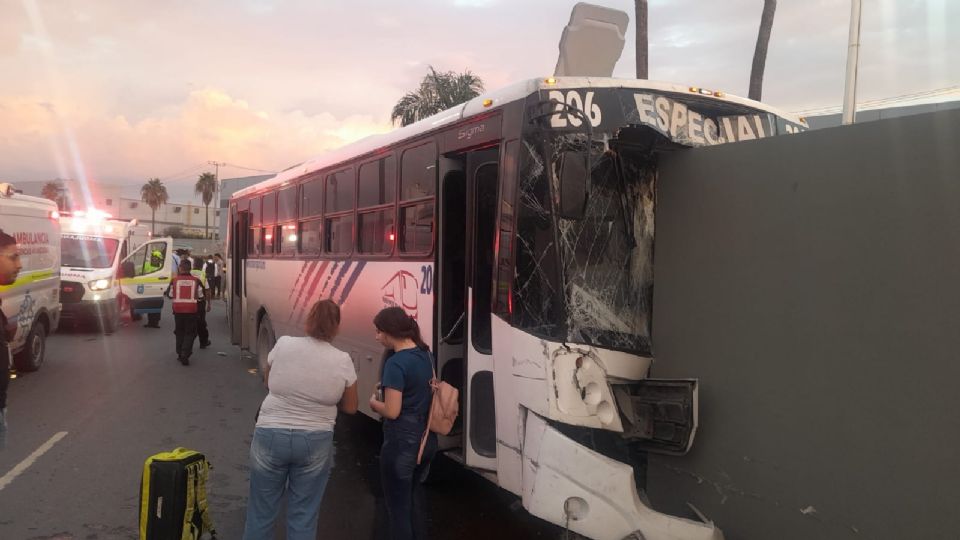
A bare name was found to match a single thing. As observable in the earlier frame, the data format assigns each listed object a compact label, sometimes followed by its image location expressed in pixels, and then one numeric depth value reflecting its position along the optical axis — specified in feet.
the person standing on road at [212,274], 70.69
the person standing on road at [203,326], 41.83
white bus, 12.28
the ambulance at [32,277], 31.91
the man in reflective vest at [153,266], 56.49
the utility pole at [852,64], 32.04
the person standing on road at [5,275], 12.62
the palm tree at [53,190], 228.84
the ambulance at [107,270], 48.75
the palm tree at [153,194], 248.73
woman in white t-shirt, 11.77
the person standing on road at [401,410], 12.61
